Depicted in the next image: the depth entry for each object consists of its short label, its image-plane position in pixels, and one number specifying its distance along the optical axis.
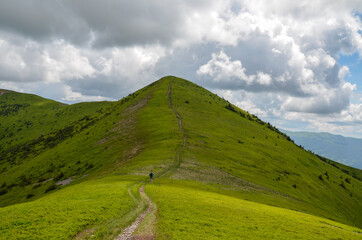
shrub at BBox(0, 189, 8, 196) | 68.47
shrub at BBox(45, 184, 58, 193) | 57.53
